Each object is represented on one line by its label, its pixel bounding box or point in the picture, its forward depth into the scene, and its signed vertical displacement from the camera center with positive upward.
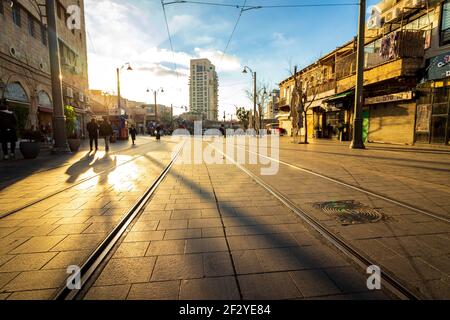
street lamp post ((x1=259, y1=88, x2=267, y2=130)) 51.48 +7.20
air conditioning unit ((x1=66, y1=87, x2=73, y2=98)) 24.30 +3.73
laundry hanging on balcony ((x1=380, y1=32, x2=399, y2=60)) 15.32 +5.24
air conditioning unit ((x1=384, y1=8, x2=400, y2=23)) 16.72 +7.80
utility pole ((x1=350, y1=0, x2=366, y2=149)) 14.35 +2.46
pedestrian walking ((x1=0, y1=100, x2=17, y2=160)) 10.02 +0.16
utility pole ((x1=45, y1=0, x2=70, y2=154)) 12.36 +2.02
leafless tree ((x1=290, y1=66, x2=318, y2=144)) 20.68 +2.21
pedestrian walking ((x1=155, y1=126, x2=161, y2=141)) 30.82 -0.25
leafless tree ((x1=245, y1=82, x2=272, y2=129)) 50.79 +6.97
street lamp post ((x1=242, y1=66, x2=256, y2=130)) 35.96 +8.40
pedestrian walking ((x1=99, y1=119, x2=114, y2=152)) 15.75 +0.16
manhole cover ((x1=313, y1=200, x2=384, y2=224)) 3.78 -1.28
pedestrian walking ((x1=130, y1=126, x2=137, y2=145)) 23.28 -0.04
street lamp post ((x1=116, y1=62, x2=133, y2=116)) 28.98 +6.48
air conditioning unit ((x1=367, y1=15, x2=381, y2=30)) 19.33 +8.13
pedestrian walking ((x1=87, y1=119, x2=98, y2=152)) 14.73 +0.15
